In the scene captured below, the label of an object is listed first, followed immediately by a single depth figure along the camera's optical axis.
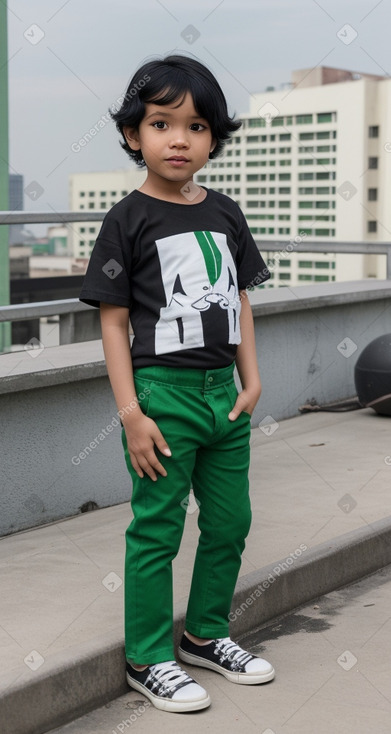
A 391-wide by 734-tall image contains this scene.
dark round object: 7.19
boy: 2.95
